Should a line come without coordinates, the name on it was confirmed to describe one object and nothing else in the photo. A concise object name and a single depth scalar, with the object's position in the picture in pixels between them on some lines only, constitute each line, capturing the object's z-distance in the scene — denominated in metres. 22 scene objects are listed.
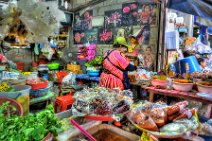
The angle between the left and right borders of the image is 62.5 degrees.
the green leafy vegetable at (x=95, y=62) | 5.18
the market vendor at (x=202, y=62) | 5.11
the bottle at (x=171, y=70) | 3.66
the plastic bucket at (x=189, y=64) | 4.05
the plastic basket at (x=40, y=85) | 2.60
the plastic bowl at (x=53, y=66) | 6.05
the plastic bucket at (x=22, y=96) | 2.00
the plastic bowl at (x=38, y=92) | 2.63
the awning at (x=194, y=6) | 2.37
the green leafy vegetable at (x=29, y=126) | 0.91
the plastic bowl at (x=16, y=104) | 1.65
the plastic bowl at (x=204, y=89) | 2.77
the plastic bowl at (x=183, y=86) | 3.03
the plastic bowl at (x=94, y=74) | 5.13
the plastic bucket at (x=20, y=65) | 5.60
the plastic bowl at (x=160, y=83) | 3.44
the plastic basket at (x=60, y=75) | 5.65
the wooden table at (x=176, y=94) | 2.83
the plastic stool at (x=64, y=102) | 4.31
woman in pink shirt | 3.93
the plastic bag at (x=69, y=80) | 5.34
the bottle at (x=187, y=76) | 3.29
